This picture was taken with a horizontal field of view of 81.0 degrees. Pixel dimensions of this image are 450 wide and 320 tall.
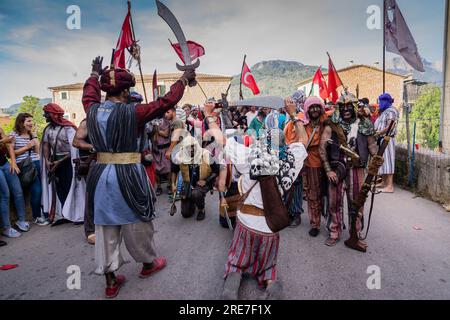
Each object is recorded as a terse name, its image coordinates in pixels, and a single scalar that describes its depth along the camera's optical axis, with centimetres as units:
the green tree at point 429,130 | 617
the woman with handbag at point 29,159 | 434
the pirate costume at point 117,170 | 233
